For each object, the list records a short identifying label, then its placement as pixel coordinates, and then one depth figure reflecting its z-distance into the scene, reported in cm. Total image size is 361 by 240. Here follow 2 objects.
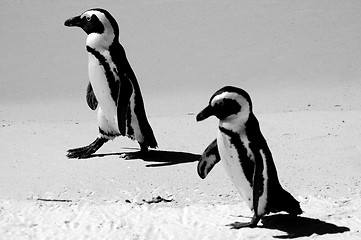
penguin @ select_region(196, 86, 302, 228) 789
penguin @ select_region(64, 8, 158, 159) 1116
